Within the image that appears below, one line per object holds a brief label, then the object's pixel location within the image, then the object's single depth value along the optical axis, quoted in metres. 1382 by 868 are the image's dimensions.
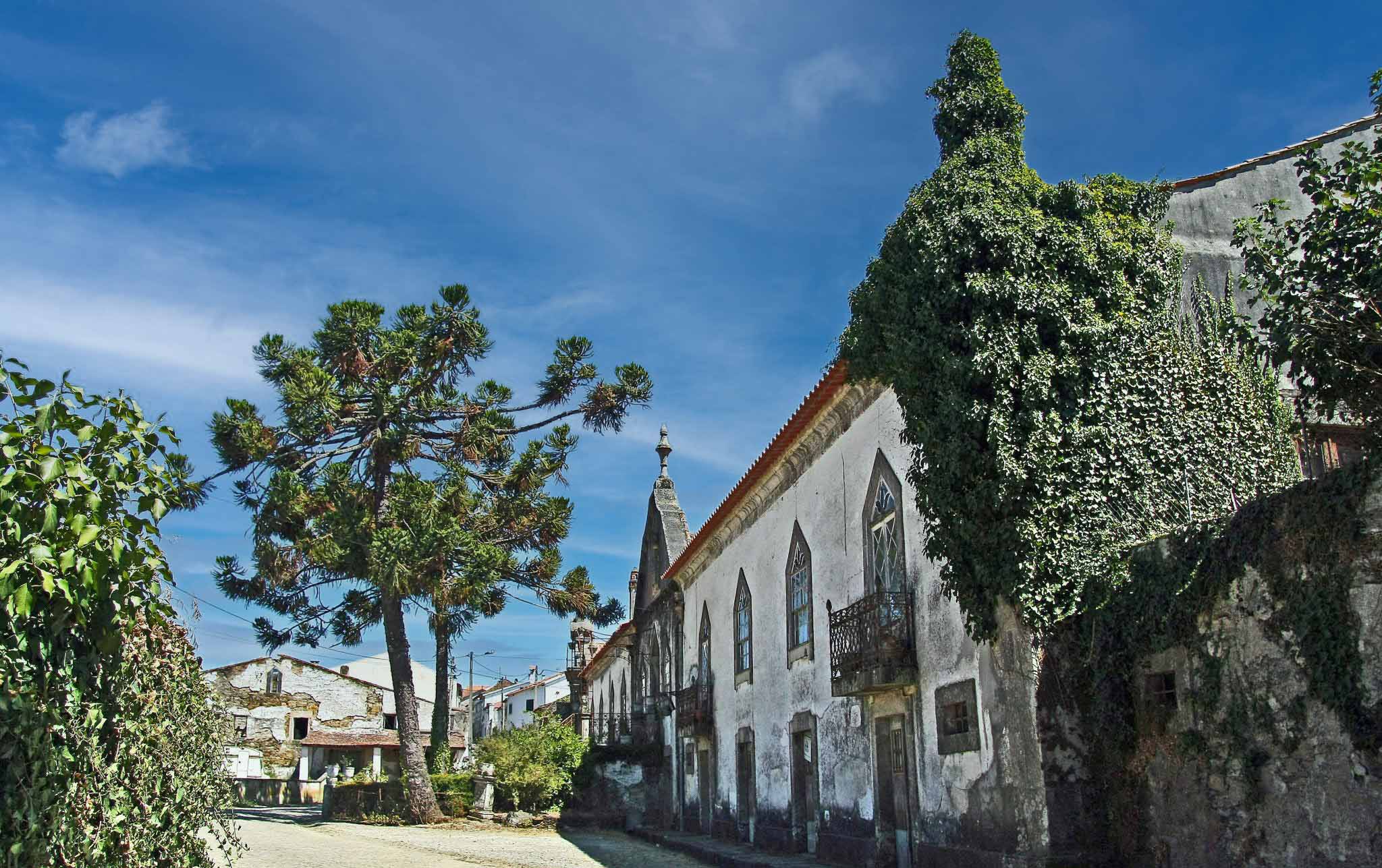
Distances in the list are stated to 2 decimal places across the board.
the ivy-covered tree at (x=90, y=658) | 3.95
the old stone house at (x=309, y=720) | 49.72
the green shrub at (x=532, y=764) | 26.72
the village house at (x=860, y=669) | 10.77
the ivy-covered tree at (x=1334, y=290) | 8.34
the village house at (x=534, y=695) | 83.12
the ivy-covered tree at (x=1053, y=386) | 10.21
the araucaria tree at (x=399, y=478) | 24.51
